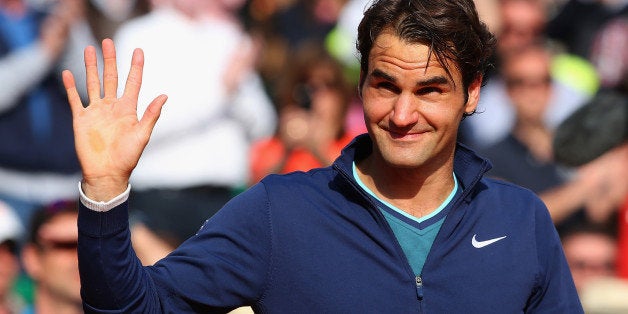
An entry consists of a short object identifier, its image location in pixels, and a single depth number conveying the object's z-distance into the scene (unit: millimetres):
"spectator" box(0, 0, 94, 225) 12305
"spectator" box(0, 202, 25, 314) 11070
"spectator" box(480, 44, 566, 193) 12969
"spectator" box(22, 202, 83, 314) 11469
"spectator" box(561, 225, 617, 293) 12734
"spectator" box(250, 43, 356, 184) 12656
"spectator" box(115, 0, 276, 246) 12508
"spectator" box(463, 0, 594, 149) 13227
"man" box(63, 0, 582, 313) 5742
